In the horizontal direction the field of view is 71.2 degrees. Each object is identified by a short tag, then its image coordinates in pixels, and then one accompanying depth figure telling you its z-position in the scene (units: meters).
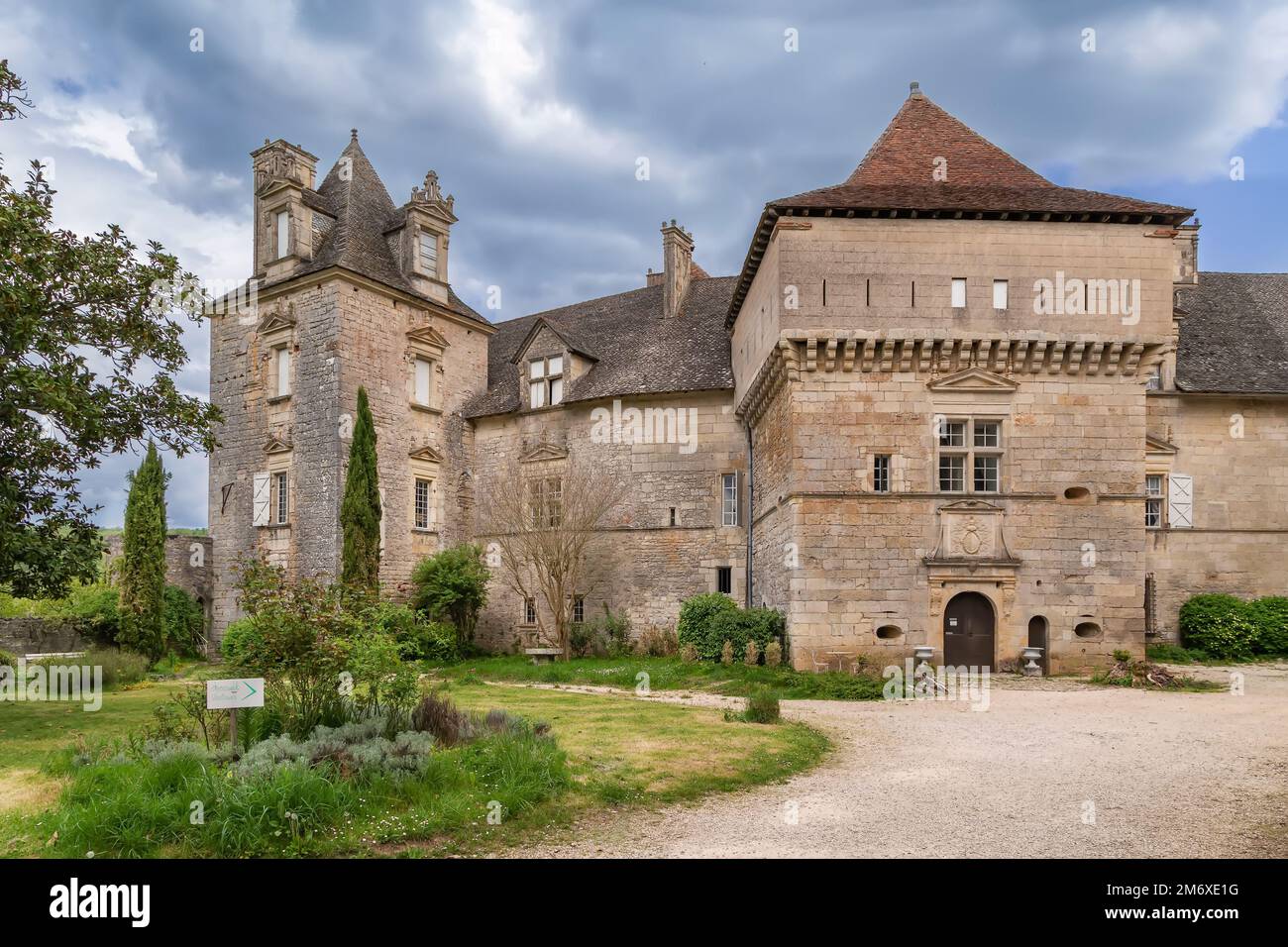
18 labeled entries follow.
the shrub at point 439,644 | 24.28
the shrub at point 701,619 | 21.27
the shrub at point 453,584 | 25.02
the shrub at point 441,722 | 9.78
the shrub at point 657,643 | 24.31
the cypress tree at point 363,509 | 23.28
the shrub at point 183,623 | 25.80
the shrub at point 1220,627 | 22.47
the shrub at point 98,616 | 24.55
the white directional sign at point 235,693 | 7.86
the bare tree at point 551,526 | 24.19
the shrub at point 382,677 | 9.21
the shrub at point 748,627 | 19.92
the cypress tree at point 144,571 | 22.58
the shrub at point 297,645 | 8.99
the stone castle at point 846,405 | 18.91
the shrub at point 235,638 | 23.13
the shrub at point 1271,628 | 22.41
